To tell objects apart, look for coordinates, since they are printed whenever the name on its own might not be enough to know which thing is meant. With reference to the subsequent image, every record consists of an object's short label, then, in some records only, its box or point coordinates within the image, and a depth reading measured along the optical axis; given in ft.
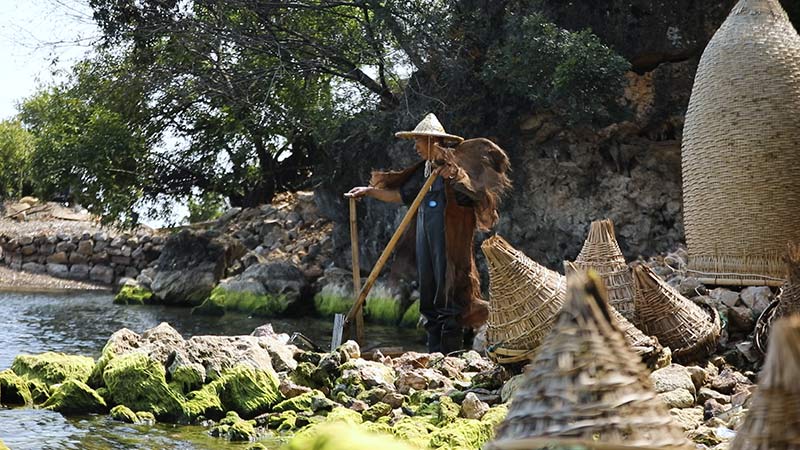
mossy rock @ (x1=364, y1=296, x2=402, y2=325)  53.83
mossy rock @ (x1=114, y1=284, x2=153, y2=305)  63.93
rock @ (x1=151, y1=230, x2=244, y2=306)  64.90
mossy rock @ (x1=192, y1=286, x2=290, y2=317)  58.34
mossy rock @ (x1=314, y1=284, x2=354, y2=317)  57.16
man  29.60
